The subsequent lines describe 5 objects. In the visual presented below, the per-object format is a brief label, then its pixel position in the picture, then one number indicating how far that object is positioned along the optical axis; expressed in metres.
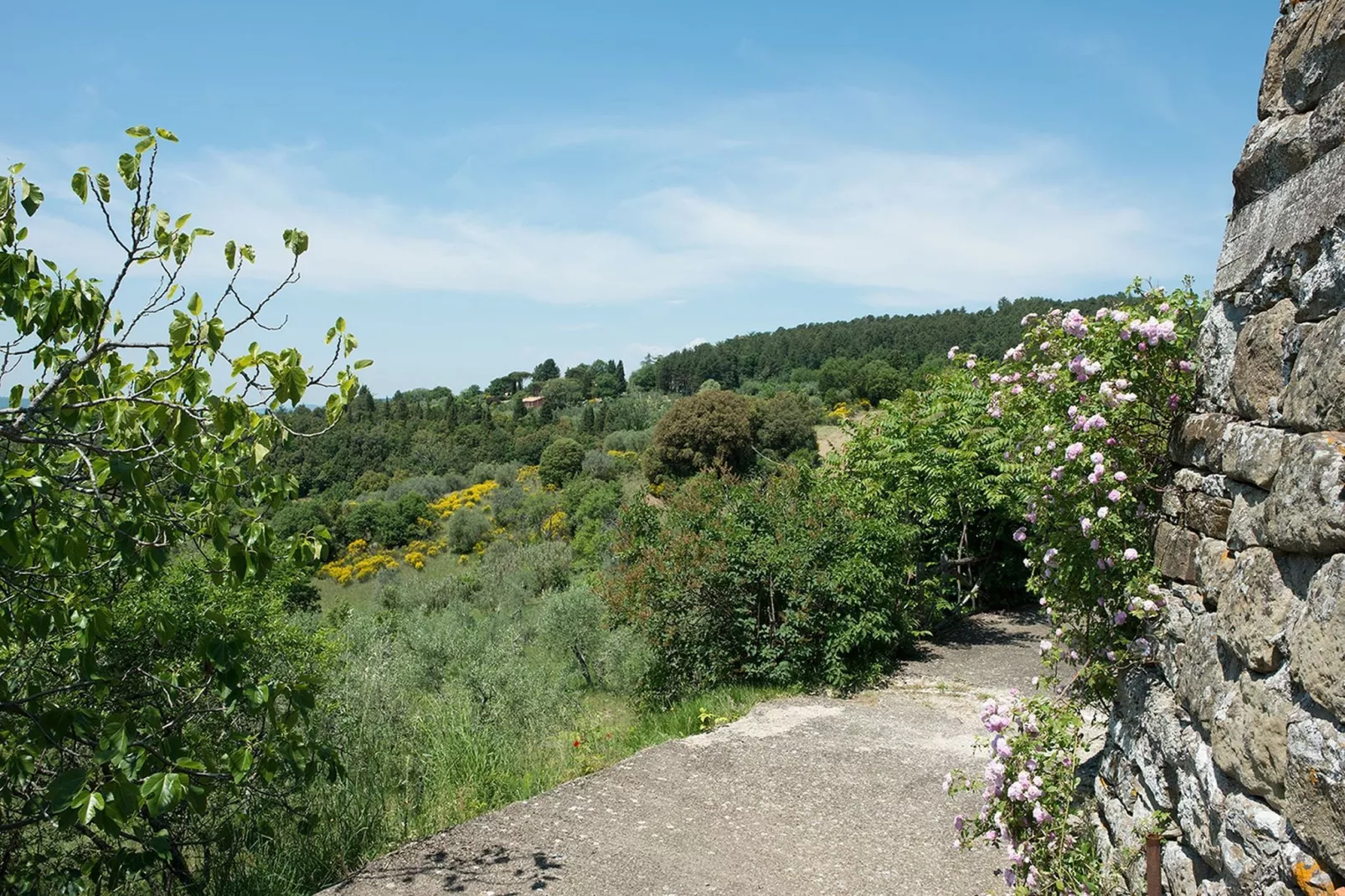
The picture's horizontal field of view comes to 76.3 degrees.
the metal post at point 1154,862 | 2.75
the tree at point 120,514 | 2.40
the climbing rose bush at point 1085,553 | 3.29
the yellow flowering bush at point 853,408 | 32.06
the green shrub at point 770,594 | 7.53
